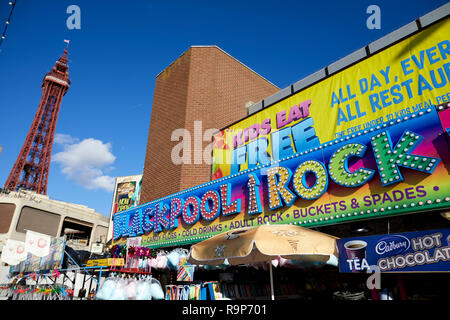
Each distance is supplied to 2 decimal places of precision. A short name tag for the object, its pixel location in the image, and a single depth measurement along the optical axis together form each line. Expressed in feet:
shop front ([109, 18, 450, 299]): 16.99
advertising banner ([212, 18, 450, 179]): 21.27
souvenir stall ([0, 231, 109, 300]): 34.35
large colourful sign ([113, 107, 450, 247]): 16.52
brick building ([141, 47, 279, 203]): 44.06
